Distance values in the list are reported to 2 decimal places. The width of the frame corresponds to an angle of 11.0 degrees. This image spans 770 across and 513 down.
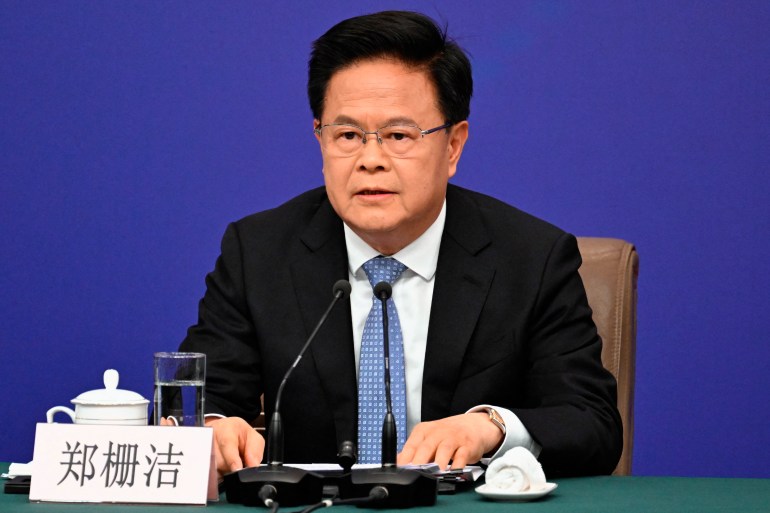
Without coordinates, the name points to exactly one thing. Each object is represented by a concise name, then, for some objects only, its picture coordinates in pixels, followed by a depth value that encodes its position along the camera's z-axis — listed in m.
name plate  4.60
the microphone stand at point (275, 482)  4.59
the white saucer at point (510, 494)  4.66
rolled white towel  4.68
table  4.59
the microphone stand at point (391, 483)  4.59
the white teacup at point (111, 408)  4.70
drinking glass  4.74
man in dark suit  5.23
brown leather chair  5.45
